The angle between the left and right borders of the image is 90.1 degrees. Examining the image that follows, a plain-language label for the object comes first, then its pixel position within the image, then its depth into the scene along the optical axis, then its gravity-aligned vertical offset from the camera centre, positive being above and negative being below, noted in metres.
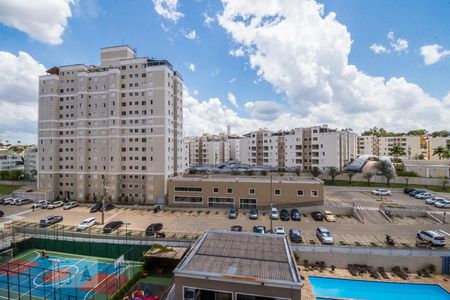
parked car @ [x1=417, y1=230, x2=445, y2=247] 25.39 -10.08
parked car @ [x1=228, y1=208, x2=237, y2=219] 36.95 -10.31
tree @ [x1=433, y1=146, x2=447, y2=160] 69.16 +0.06
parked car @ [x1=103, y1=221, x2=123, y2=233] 31.16 -10.60
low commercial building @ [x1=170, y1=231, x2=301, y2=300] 12.67 -7.38
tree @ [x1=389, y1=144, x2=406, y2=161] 73.79 +0.45
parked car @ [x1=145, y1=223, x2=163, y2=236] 29.77 -10.51
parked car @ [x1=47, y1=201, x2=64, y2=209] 44.32 -10.42
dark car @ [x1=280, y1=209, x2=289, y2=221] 35.13 -10.05
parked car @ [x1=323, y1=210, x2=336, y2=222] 34.53 -10.13
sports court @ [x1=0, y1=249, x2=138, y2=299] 20.64 -12.80
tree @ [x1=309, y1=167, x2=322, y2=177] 59.80 -5.45
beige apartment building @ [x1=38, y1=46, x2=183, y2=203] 46.50 +5.36
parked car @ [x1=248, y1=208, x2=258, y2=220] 36.12 -10.16
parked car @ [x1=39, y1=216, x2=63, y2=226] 34.48 -10.61
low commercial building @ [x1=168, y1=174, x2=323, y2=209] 39.59 -7.37
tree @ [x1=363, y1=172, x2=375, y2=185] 57.14 -6.26
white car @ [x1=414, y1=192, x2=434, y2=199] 45.16 -8.90
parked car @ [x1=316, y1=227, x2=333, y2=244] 26.59 -10.27
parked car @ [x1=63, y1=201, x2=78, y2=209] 43.81 -10.33
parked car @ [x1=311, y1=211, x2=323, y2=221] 35.03 -10.19
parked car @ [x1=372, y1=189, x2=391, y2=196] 47.44 -8.65
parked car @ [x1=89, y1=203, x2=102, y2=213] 41.62 -10.49
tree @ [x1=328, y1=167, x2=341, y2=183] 58.17 -5.59
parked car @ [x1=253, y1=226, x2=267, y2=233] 28.26 -9.86
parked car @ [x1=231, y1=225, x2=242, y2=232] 29.30 -10.02
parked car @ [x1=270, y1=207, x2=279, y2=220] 35.53 -9.94
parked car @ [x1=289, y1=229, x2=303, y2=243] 27.16 -10.40
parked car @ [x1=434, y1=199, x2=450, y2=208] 39.19 -9.28
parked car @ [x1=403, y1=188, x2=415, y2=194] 48.75 -8.55
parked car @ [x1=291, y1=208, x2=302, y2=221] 35.11 -10.10
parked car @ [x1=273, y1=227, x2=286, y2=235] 28.08 -9.95
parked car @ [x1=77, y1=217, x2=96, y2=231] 32.62 -10.63
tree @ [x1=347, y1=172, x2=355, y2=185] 57.43 -6.33
